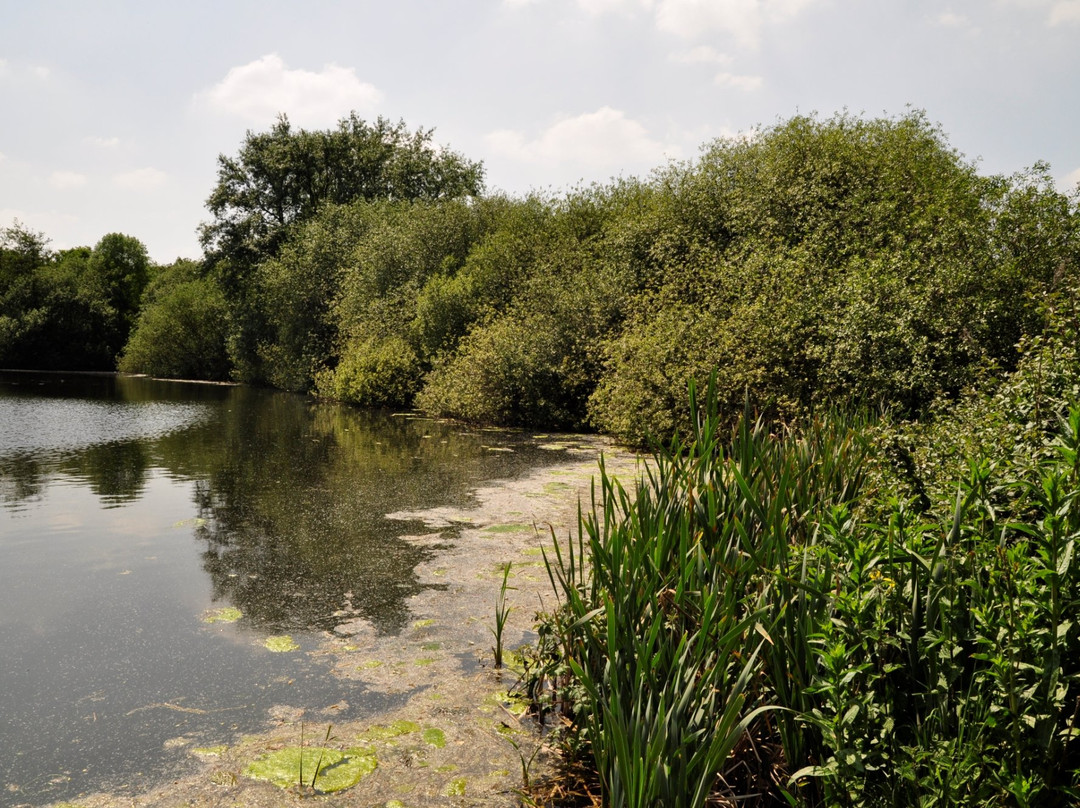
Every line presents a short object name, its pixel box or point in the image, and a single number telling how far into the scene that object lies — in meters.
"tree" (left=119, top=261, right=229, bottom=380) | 49.91
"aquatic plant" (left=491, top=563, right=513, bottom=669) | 5.36
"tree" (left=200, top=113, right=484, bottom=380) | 43.19
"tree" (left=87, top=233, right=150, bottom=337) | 61.25
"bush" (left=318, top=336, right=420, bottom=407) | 28.98
